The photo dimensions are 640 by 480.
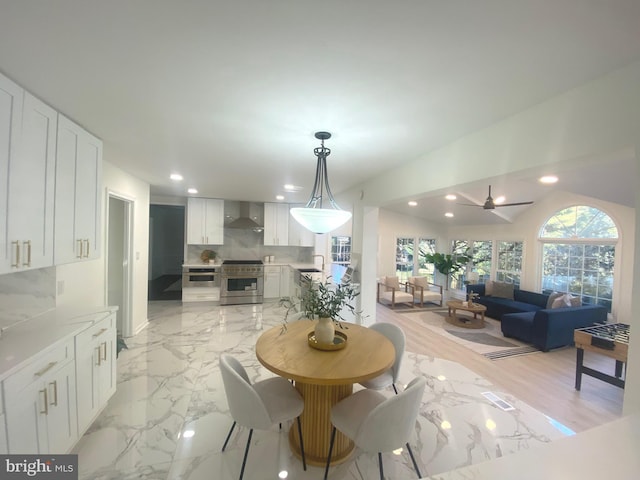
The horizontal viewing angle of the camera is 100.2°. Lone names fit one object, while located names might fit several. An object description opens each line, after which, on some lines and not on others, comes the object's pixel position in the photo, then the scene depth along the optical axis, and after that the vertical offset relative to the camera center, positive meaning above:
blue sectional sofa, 4.14 -1.30
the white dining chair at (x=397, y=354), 2.20 -1.01
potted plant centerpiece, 2.05 -0.56
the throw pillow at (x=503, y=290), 6.27 -1.13
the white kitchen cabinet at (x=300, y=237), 6.65 -0.05
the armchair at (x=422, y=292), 6.93 -1.39
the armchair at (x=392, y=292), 6.78 -1.42
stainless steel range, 5.82 -1.10
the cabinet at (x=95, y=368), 1.86 -1.08
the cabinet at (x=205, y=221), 5.98 +0.23
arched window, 4.91 -0.16
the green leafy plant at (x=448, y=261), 7.25 -0.58
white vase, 2.04 -0.73
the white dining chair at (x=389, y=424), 1.50 -1.07
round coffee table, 5.41 -1.62
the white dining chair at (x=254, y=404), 1.64 -1.15
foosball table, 2.85 -1.10
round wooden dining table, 1.66 -0.86
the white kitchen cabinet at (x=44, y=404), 1.32 -0.99
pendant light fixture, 2.09 +0.17
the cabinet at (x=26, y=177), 1.43 +0.28
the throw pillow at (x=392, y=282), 7.01 -1.15
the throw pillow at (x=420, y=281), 7.16 -1.12
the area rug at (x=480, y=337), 4.18 -1.72
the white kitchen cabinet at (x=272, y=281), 6.26 -1.11
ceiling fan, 4.36 +0.63
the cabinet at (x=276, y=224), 6.48 +0.25
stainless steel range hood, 6.14 +0.35
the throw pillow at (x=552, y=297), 5.17 -1.03
